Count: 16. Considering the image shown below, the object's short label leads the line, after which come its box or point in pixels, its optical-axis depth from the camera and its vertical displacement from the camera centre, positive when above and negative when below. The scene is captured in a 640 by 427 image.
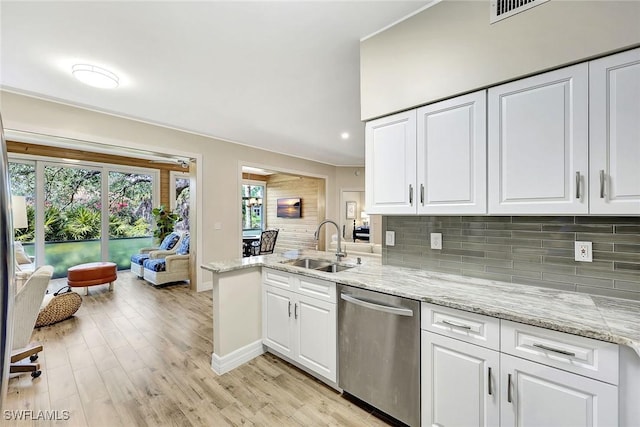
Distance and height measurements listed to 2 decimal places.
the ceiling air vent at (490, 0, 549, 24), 1.44 +1.12
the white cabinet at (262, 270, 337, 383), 2.04 -0.92
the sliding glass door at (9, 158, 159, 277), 4.95 +0.07
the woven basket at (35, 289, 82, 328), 3.23 -1.16
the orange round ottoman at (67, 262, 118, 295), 4.29 -0.99
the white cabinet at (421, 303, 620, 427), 1.11 -0.77
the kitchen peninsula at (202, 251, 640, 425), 1.08 -0.47
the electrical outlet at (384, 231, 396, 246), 2.34 -0.22
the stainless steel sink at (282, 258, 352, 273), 2.57 -0.51
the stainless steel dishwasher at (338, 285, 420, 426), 1.61 -0.89
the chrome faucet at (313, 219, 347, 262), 2.62 -0.41
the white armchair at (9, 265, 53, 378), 2.21 -0.84
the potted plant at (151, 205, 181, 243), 6.10 -0.20
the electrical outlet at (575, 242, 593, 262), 1.53 -0.23
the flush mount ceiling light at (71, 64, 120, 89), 2.49 +1.30
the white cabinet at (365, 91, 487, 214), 1.65 +0.35
